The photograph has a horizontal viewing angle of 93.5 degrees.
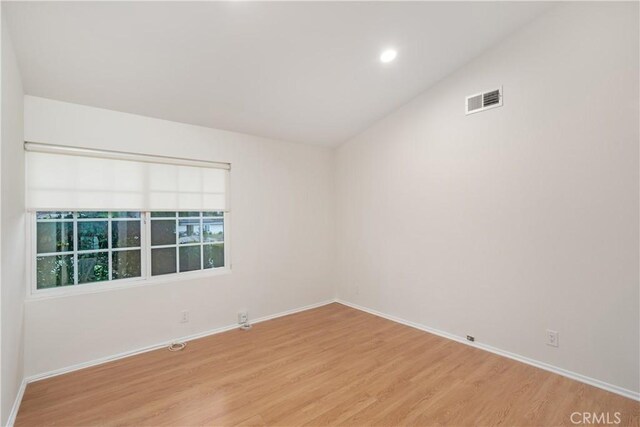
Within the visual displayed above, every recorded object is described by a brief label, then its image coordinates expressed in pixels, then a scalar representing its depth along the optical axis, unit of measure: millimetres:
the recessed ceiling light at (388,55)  2848
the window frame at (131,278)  2598
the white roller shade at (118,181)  2639
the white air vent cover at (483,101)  3000
